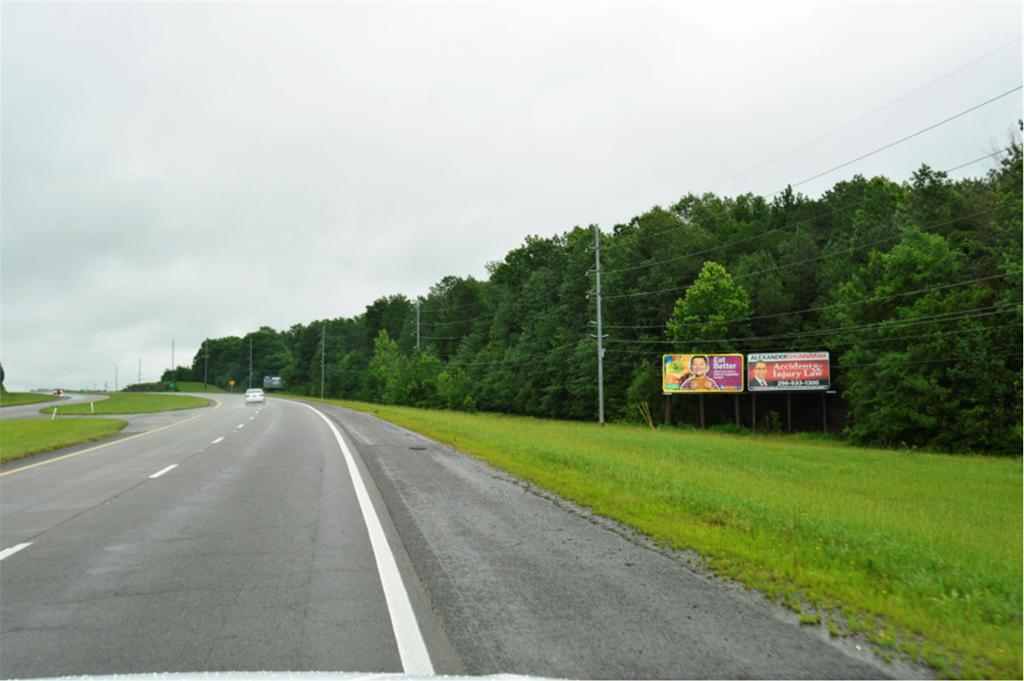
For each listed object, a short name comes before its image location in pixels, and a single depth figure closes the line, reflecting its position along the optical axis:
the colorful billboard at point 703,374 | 52.12
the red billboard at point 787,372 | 49.94
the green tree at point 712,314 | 61.94
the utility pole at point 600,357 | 49.69
